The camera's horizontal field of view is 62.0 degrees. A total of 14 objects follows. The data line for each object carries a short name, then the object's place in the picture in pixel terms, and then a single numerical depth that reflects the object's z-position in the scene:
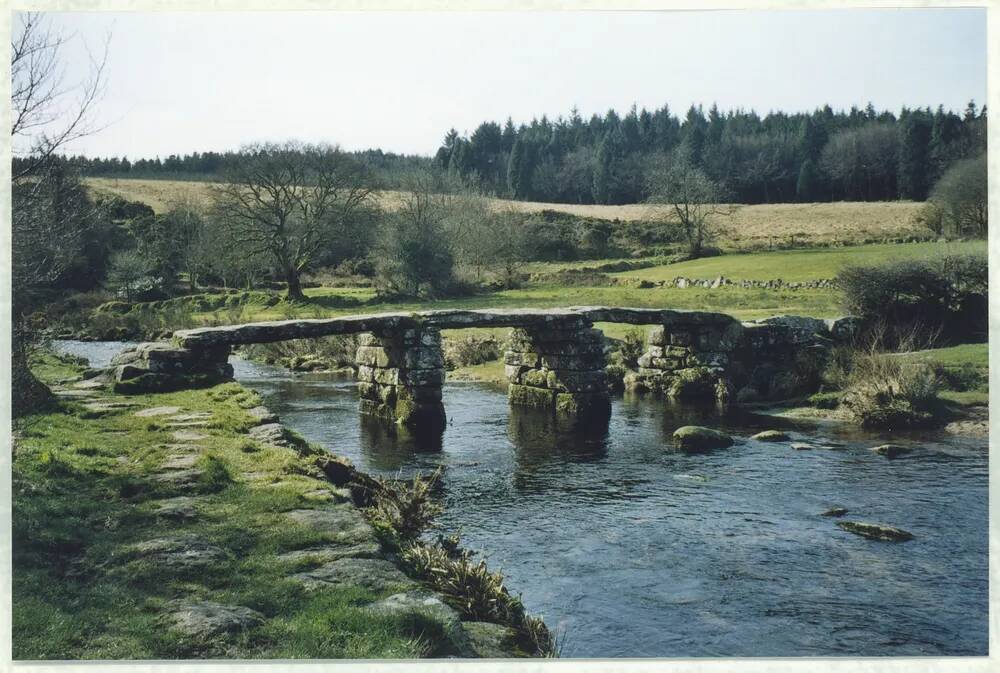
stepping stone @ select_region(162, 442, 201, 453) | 10.00
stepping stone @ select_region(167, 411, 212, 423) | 11.91
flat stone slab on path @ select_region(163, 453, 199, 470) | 9.21
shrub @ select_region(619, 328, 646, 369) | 27.50
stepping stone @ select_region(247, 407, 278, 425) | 11.98
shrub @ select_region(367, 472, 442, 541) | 9.39
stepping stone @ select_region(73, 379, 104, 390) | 14.16
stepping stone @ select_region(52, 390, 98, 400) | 13.09
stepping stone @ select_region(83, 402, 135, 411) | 12.25
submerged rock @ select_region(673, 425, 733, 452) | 17.16
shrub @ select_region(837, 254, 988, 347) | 22.14
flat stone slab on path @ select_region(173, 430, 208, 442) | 10.59
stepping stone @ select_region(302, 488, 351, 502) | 8.66
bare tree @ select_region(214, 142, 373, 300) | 44.16
